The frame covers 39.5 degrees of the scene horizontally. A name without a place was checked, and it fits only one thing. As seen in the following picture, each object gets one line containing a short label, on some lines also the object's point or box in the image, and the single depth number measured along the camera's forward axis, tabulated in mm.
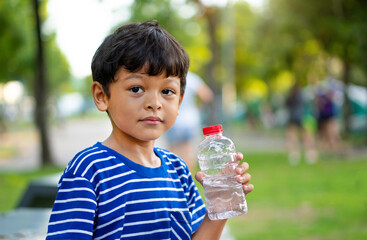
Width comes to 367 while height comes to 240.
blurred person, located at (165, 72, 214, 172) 7641
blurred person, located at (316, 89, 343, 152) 13078
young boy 1652
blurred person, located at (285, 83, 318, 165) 12703
